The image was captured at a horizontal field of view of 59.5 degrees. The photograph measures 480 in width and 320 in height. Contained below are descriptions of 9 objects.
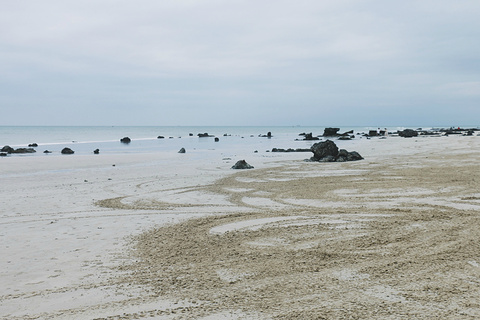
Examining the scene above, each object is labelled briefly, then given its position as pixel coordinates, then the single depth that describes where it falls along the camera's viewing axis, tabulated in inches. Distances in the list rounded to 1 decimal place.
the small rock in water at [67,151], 1439.5
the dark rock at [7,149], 1438.2
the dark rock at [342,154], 898.7
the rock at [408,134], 2667.3
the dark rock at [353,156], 899.4
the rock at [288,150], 1365.7
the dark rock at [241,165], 782.5
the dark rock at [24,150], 1454.0
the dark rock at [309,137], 2569.4
